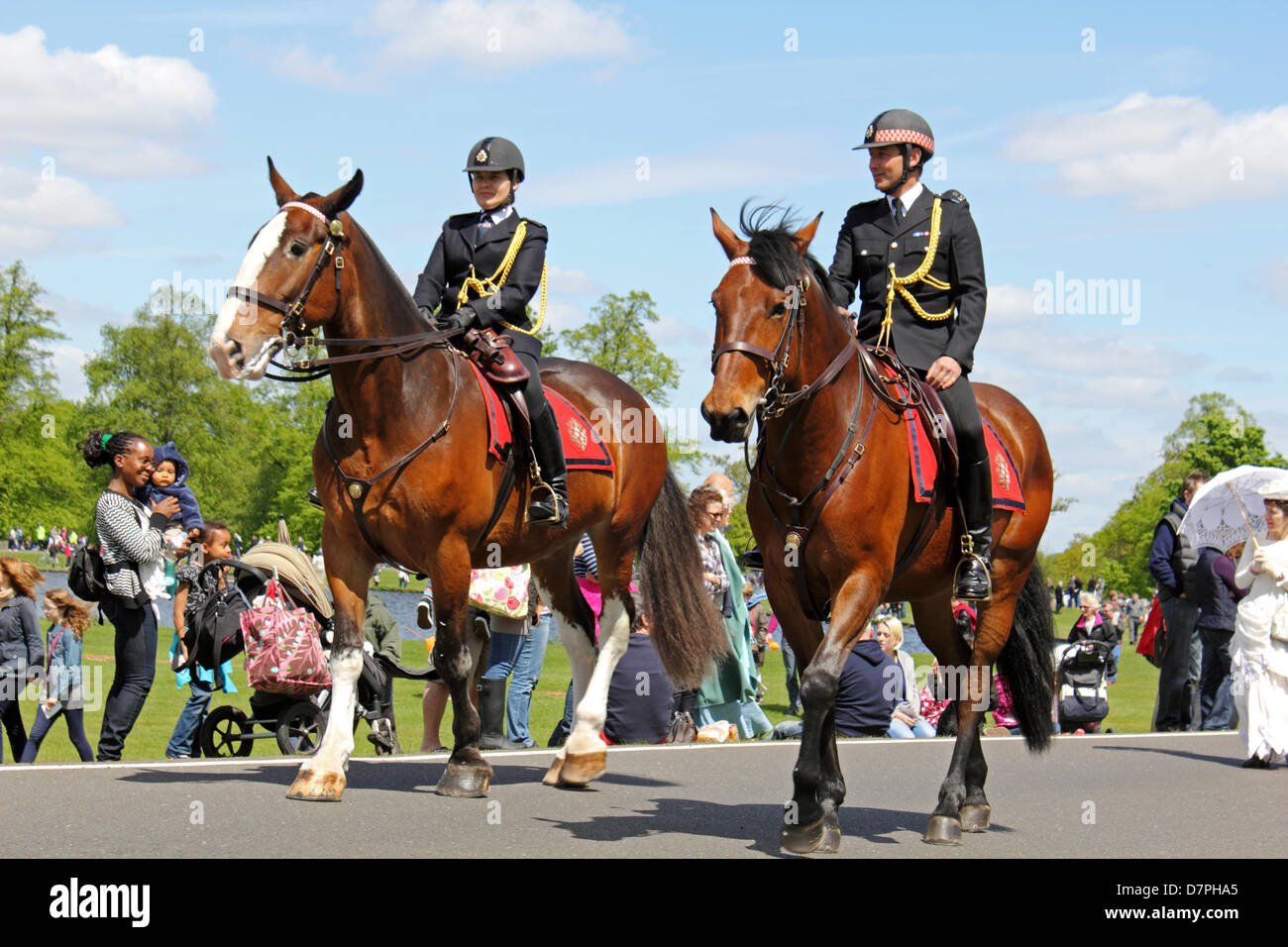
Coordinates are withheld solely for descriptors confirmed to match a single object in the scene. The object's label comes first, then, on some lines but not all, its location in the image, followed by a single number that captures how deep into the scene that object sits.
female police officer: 9.61
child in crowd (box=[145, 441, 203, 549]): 11.66
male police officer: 8.25
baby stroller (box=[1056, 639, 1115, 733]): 17.25
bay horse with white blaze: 8.24
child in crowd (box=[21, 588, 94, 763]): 12.34
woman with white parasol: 12.45
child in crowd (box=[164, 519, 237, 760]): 12.07
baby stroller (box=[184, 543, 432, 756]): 11.67
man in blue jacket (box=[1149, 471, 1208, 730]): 16.17
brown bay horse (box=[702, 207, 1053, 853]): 7.07
